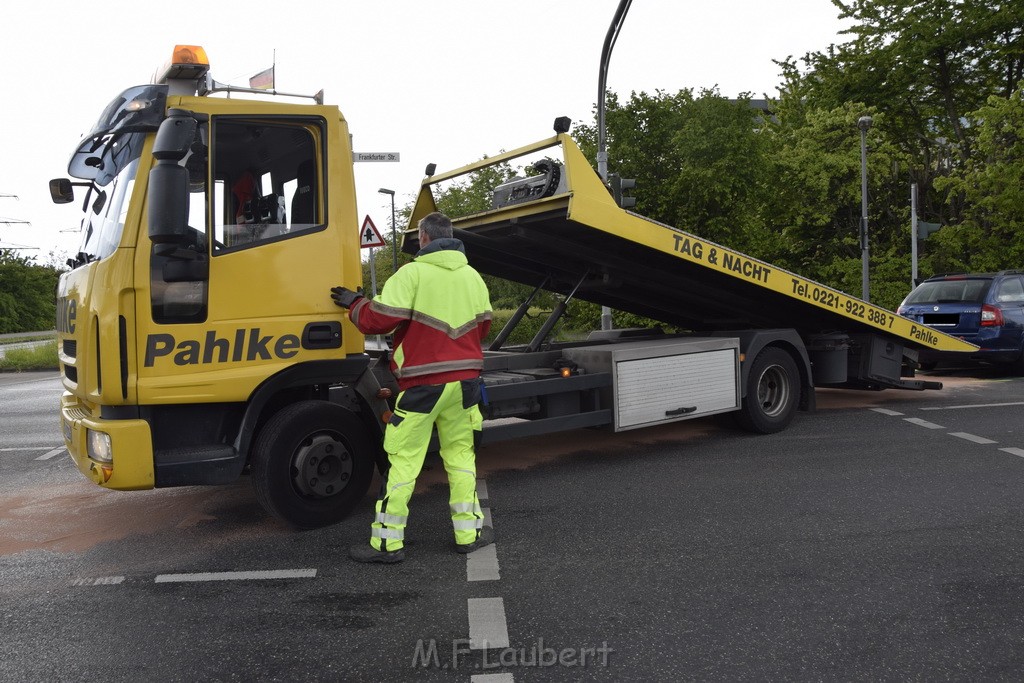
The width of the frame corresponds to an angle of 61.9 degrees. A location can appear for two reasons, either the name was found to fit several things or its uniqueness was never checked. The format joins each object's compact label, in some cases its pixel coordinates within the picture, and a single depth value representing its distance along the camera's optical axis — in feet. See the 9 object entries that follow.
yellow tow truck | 14.26
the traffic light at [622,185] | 28.48
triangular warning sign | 45.99
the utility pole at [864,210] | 68.89
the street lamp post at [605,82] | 42.19
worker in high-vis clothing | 14.40
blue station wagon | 38.22
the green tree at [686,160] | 60.18
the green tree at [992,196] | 68.85
